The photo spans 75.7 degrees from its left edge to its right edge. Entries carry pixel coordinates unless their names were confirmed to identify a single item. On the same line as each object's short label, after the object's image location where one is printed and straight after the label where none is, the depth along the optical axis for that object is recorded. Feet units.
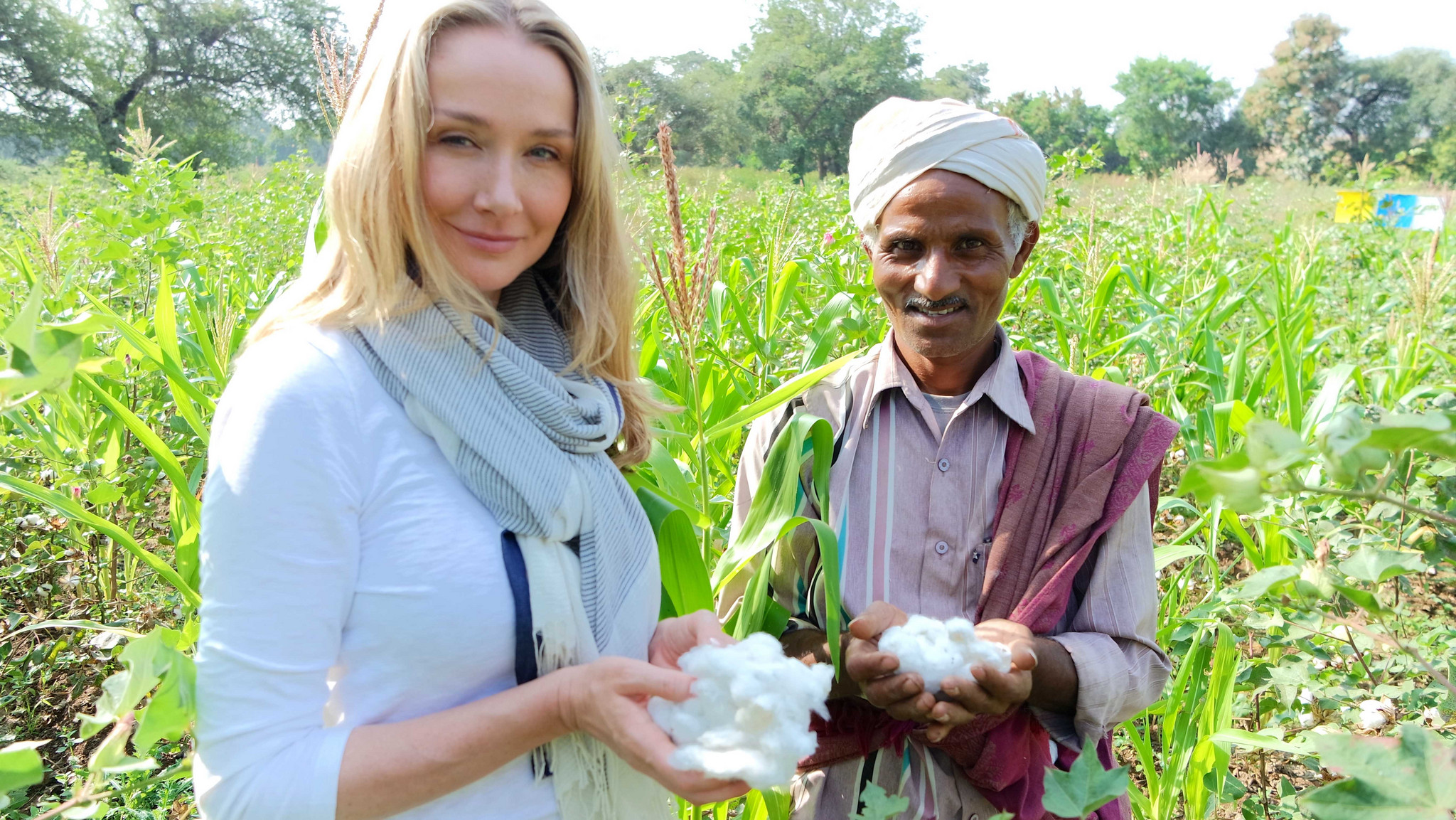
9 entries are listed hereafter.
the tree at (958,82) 136.33
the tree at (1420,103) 129.29
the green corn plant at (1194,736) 5.33
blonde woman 2.77
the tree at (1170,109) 157.58
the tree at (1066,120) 112.37
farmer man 4.15
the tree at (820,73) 102.58
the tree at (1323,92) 139.33
